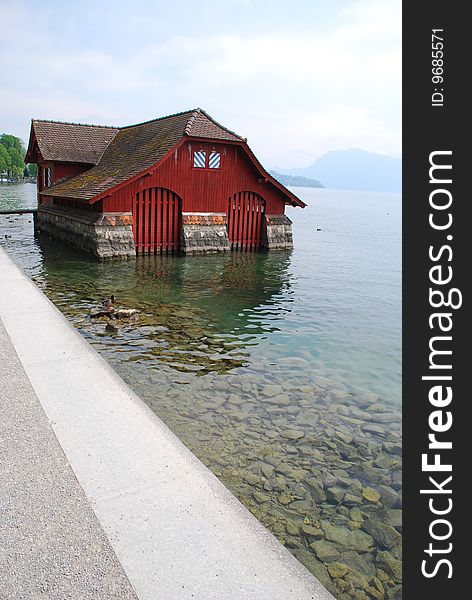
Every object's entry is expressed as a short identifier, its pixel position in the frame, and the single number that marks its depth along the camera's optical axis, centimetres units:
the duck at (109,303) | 1179
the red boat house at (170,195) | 2098
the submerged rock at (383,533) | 474
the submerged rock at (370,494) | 540
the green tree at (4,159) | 10526
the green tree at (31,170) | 14425
